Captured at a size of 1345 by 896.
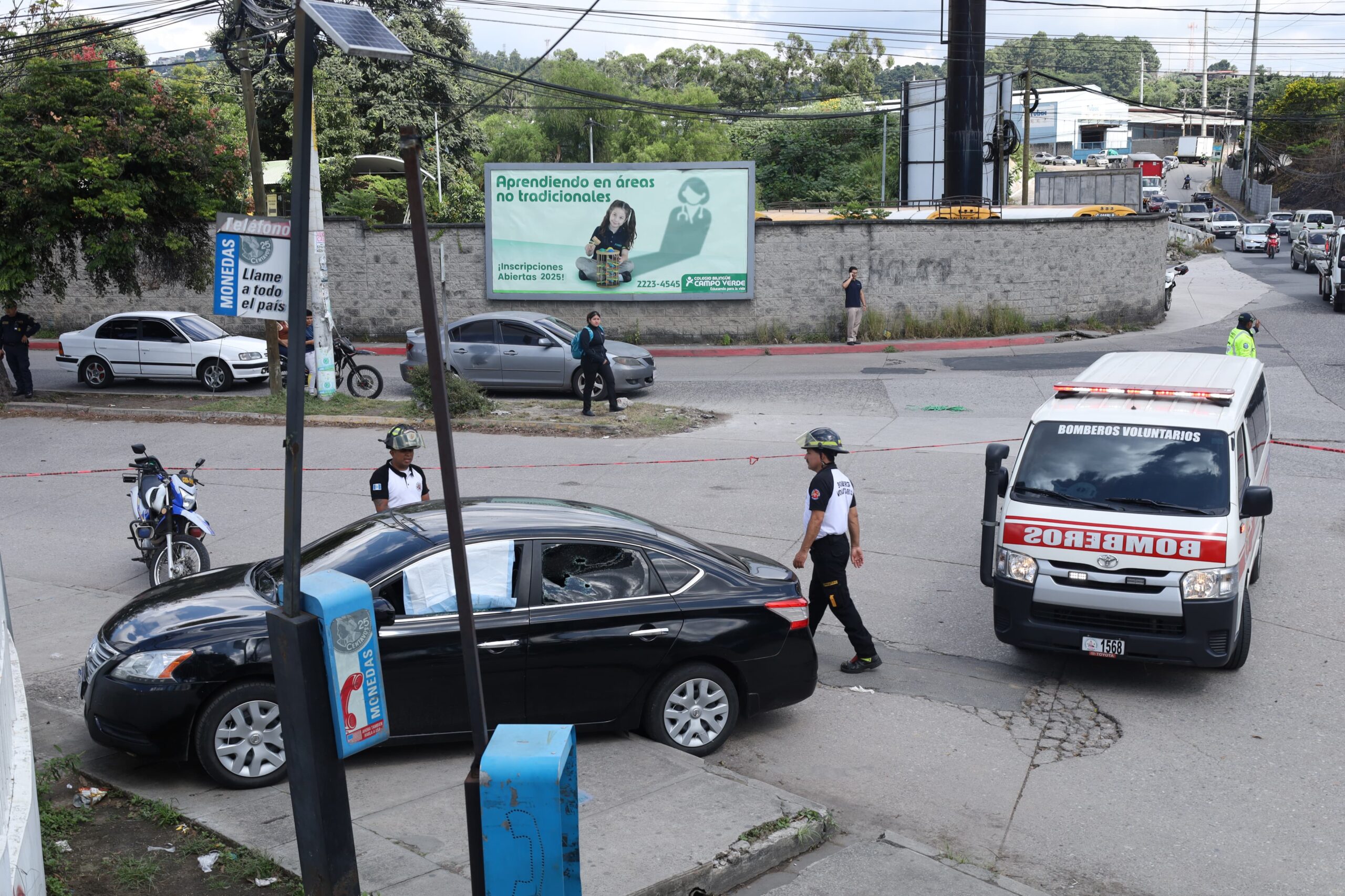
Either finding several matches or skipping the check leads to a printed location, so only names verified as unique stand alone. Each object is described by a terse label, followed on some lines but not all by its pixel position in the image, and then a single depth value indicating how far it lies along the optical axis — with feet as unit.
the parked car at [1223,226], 214.90
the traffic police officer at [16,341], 66.95
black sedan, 20.57
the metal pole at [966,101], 106.11
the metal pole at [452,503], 12.99
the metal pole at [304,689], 13.94
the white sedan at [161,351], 72.79
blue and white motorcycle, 33.01
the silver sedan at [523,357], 67.21
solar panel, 12.98
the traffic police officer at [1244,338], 49.60
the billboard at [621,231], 88.38
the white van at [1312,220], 184.24
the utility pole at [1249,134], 258.98
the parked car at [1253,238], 186.29
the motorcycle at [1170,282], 101.19
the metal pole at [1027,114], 154.20
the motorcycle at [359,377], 66.95
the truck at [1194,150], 390.21
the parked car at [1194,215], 229.04
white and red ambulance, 26.27
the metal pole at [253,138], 56.08
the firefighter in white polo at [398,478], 29.30
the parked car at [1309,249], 144.97
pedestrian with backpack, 59.31
